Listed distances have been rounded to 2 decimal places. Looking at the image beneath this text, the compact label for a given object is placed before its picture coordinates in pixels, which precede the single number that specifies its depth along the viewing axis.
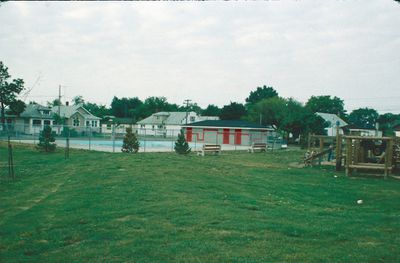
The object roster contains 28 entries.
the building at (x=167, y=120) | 91.88
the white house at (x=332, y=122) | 83.53
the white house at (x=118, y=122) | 93.50
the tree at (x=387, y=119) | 116.12
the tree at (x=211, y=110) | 119.83
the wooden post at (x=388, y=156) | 18.80
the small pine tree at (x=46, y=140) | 27.92
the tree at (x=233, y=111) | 87.81
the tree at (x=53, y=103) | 110.65
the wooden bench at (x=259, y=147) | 40.16
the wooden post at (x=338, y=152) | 21.34
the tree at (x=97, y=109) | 116.00
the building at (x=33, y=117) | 68.56
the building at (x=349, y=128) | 79.44
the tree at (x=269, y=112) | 78.46
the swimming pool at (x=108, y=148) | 35.22
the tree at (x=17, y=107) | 54.72
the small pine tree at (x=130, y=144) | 29.00
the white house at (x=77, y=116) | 77.50
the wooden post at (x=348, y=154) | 19.57
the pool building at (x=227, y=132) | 57.69
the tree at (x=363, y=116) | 127.81
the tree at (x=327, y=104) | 114.07
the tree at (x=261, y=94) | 114.81
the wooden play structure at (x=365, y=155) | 19.23
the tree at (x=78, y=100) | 129.70
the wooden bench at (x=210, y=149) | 32.76
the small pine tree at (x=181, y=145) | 30.17
